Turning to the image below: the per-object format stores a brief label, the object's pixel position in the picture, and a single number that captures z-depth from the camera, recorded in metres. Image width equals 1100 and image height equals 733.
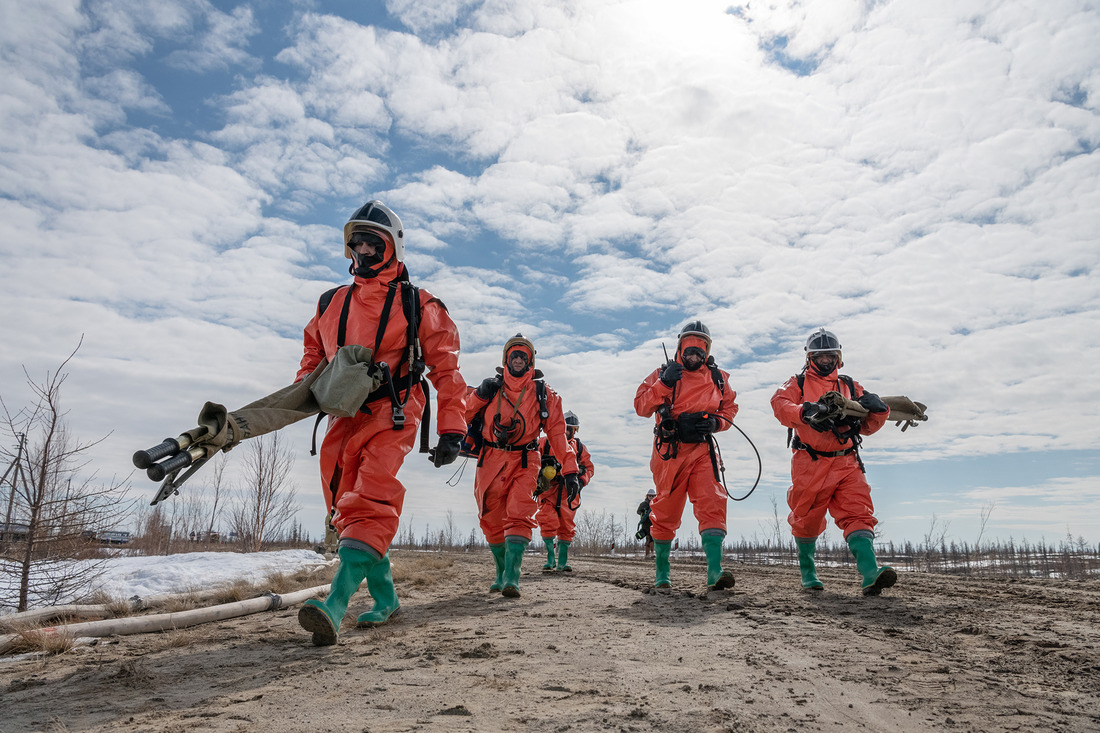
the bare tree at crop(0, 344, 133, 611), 8.04
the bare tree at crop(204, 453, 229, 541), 29.78
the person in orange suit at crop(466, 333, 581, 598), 6.90
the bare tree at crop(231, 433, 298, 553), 22.00
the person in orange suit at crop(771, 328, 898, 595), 6.30
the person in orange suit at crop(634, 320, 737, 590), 6.69
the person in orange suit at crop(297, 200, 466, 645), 3.95
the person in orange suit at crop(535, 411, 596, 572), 11.78
